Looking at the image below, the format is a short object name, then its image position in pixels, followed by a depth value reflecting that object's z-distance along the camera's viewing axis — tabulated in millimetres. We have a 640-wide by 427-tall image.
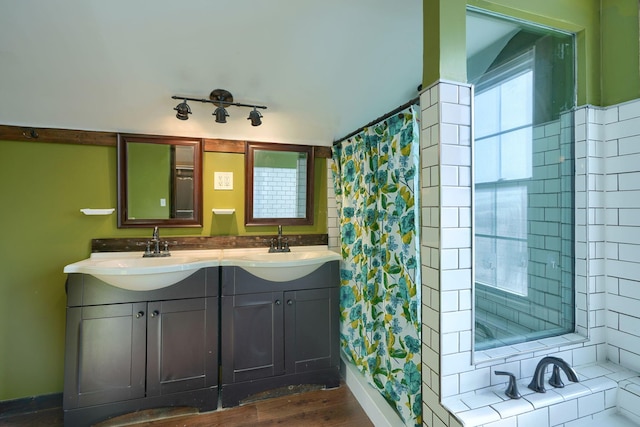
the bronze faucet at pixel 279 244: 2239
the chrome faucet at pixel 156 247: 1981
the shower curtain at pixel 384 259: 1347
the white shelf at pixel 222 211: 2145
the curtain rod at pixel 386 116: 1289
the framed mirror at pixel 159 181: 2018
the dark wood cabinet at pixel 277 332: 1846
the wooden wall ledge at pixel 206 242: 1981
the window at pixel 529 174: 1302
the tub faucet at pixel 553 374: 1017
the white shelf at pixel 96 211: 1894
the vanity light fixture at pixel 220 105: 1686
